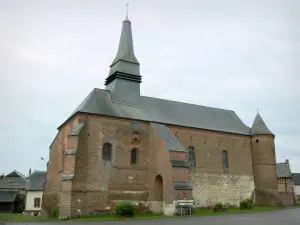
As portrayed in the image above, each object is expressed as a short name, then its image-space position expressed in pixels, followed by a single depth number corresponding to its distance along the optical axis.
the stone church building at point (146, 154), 24.89
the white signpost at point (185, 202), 23.40
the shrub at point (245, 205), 28.81
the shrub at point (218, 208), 26.06
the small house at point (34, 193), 42.89
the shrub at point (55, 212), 25.07
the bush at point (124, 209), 22.55
